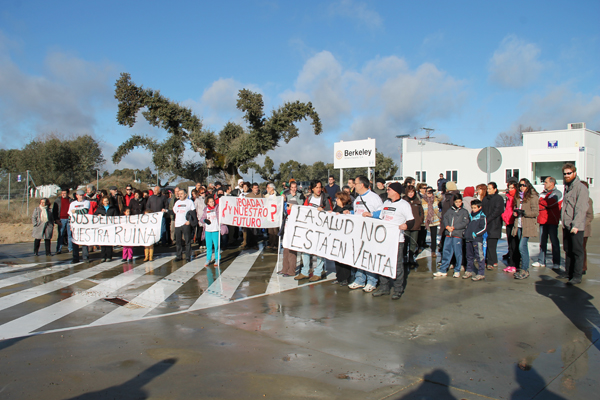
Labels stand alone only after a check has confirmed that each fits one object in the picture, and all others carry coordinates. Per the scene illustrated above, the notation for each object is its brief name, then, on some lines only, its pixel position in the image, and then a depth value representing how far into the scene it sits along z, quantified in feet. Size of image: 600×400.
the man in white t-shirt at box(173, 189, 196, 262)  36.99
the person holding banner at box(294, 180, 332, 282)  30.35
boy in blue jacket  29.14
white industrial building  124.16
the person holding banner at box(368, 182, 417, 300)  24.54
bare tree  278.13
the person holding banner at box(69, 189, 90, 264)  38.17
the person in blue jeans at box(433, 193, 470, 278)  29.22
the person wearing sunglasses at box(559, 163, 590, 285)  26.16
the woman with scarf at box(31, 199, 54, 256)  40.37
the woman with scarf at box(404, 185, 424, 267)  32.94
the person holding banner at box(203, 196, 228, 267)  35.40
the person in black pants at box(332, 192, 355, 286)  28.07
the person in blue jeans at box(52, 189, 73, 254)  43.29
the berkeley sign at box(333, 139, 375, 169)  112.68
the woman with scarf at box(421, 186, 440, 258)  38.93
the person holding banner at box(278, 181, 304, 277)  31.24
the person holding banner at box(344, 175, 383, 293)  26.73
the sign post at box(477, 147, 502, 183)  38.50
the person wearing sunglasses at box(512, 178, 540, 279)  29.66
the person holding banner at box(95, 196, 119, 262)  38.78
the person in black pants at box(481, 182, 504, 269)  31.48
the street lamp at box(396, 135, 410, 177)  173.18
